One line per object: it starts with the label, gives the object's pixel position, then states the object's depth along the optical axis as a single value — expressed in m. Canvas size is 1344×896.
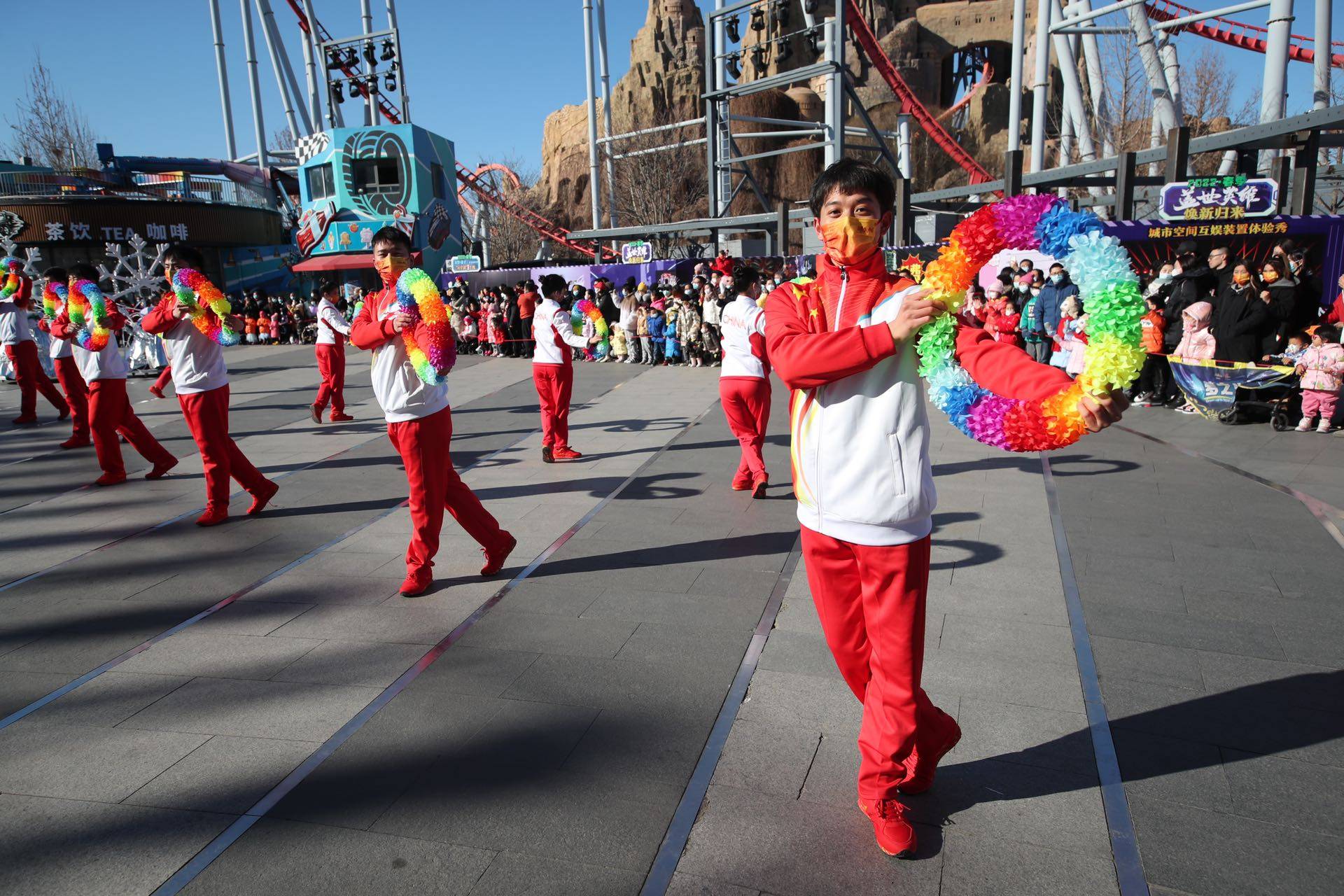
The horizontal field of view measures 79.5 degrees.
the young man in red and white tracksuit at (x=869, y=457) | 2.42
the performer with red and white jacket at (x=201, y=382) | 6.16
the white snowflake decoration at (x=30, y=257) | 14.71
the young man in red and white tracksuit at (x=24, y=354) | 10.20
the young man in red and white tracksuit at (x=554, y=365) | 7.69
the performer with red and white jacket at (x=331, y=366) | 10.23
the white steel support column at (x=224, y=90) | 38.03
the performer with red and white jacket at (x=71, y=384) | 9.13
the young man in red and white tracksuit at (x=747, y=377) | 6.23
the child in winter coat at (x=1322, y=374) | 8.17
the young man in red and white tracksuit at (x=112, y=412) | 7.25
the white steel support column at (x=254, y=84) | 37.34
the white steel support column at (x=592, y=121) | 31.17
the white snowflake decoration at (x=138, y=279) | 14.91
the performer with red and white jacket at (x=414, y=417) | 4.57
